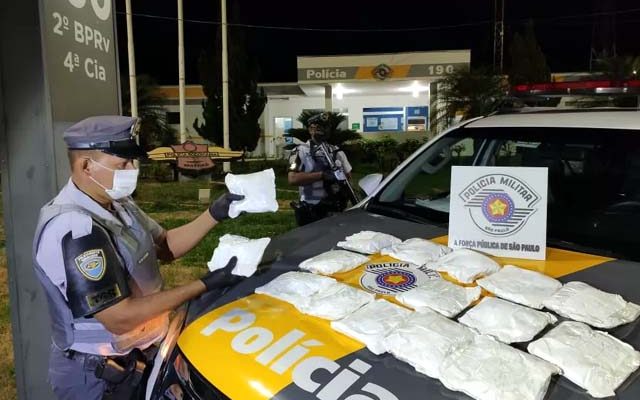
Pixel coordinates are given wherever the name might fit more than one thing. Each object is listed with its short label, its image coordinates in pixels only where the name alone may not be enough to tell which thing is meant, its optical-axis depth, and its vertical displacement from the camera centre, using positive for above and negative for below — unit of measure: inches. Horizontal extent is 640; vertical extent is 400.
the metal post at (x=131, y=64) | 536.4 +69.2
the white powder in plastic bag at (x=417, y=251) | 81.7 -18.7
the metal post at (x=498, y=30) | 882.8 +166.5
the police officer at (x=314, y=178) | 200.7 -17.2
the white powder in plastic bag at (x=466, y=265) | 75.1 -19.4
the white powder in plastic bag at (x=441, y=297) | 65.3 -20.8
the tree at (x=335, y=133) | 516.0 -1.9
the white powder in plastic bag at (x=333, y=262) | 78.7 -19.5
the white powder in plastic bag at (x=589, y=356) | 49.8 -22.2
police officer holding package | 66.4 -18.6
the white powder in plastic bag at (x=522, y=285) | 66.7 -20.2
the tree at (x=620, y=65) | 668.1 +86.7
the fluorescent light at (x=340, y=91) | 800.6 +62.8
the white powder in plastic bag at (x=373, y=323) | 58.2 -21.8
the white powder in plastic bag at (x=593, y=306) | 60.8 -20.6
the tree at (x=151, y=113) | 699.4 +25.5
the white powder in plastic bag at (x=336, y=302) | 64.5 -21.2
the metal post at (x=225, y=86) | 587.2 +51.6
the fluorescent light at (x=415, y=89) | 803.0 +64.7
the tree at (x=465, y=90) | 610.1 +46.7
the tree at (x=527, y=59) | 881.5 +119.4
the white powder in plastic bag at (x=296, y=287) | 69.9 -21.0
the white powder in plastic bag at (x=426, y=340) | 54.1 -22.2
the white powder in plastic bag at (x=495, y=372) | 48.8 -22.9
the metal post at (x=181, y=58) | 577.0 +81.6
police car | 53.4 -19.3
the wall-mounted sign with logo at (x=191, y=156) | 413.4 -18.8
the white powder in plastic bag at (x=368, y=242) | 86.4 -18.2
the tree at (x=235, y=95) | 673.6 +46.1
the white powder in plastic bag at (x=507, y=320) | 58.7 -21.5
